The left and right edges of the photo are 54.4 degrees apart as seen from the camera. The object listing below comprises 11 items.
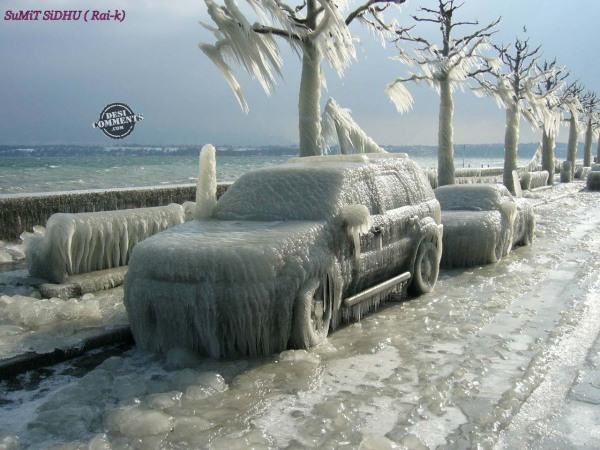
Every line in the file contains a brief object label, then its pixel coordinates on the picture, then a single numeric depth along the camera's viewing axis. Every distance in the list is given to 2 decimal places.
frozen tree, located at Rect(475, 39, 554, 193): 24.06
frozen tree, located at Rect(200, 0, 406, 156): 11.66
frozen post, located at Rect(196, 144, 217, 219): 6.39
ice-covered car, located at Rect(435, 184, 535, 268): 9.48
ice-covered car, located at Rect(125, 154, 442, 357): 4.77
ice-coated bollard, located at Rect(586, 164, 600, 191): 29.80
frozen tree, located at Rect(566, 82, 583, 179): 39.66
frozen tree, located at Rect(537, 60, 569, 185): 34.81
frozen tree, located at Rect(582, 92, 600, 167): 48.31
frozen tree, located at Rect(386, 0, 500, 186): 20.20
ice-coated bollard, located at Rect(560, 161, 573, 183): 39.00
